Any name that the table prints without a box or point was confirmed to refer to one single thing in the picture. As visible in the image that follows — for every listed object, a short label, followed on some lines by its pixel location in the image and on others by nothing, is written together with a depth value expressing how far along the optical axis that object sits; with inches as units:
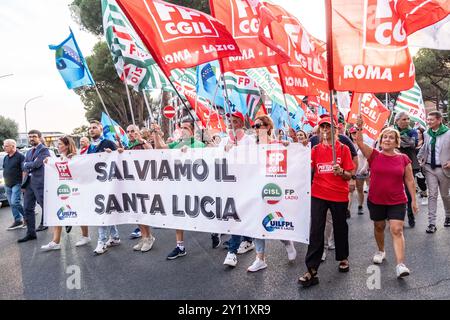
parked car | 418.6
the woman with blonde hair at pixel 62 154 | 224.5
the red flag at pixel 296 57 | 206.7
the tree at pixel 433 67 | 1205.7
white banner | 157.8
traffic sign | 604.9
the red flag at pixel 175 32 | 174.9
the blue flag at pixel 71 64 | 229.8
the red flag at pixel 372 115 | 312.2
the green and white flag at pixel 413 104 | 395.2
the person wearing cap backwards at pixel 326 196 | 150.6
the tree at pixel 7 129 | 2177.7
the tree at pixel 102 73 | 889.5
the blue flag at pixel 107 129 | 472.7
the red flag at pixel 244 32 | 198.8
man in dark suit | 253.8
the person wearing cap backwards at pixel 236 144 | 176.1
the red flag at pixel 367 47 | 136.8
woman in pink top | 154.2
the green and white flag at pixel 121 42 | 223.1
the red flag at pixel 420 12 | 135.5
